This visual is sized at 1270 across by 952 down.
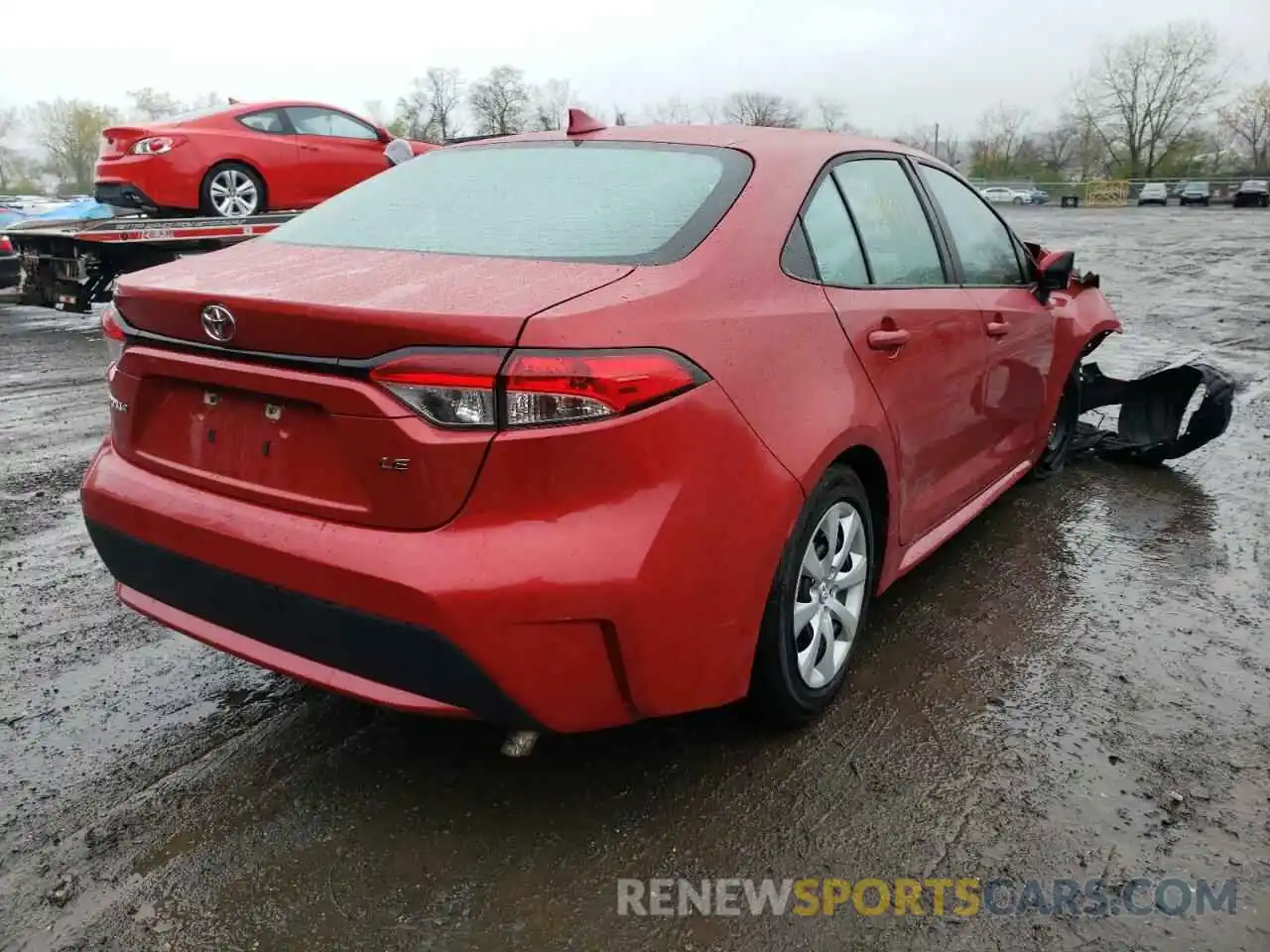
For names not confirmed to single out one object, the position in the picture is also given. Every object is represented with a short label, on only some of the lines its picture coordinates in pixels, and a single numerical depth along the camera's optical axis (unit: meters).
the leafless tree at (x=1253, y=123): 82.25
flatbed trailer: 9.34
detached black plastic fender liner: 5.37
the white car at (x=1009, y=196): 66.53
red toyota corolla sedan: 2.10
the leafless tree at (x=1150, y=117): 84.50
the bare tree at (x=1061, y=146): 90.31
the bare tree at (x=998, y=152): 88.88
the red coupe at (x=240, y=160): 9.66
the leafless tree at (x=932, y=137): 92.71
